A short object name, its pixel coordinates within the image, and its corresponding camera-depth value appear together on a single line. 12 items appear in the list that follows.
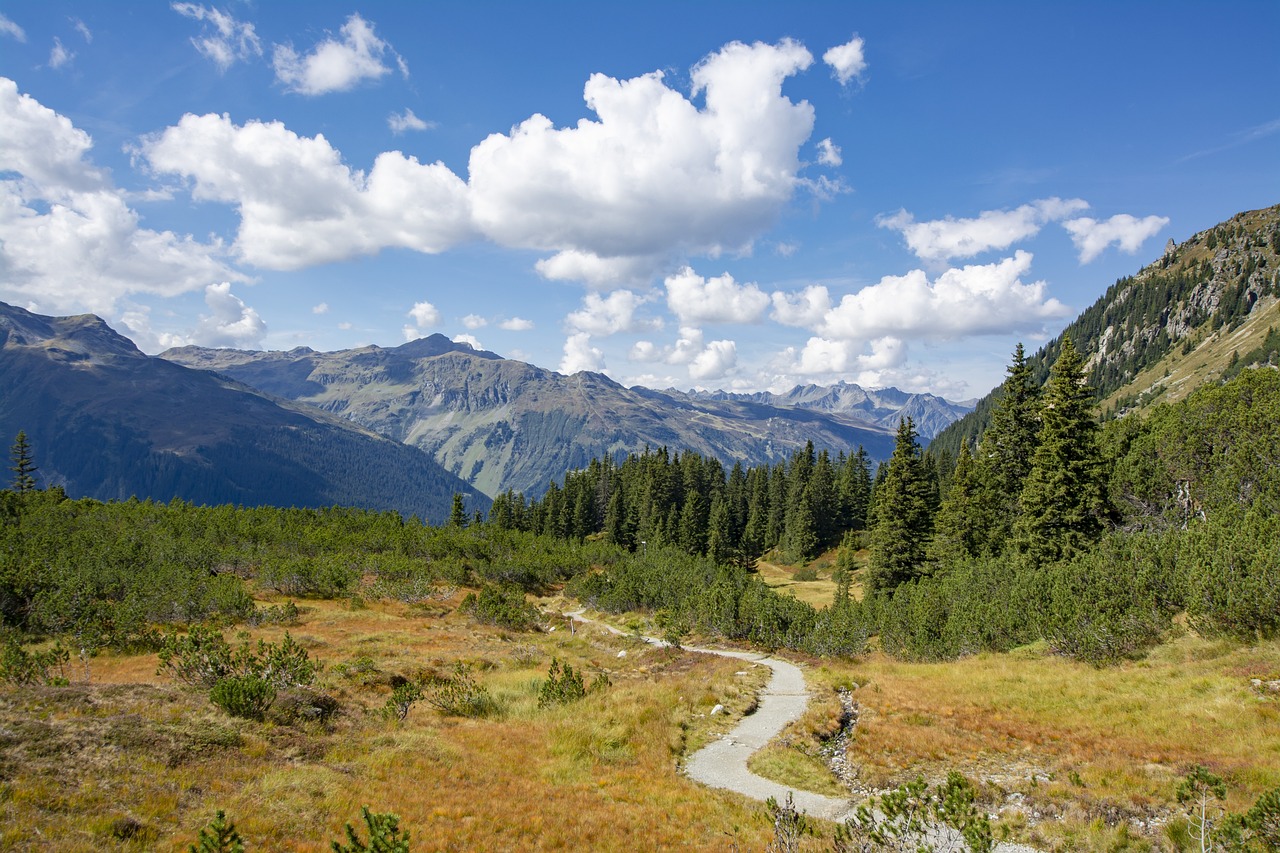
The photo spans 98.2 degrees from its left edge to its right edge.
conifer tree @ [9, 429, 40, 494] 80.62
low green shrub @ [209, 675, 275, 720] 14.24
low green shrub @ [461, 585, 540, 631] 44.97
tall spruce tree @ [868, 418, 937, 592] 46.62
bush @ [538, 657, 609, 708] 21.06
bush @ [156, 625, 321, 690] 17.12
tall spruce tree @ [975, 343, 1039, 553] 41.06
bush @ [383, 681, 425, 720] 17.59
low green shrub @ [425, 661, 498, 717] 19.73
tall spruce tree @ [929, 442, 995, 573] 42.09
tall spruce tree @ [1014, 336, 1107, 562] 32.75
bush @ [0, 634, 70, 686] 16.05
